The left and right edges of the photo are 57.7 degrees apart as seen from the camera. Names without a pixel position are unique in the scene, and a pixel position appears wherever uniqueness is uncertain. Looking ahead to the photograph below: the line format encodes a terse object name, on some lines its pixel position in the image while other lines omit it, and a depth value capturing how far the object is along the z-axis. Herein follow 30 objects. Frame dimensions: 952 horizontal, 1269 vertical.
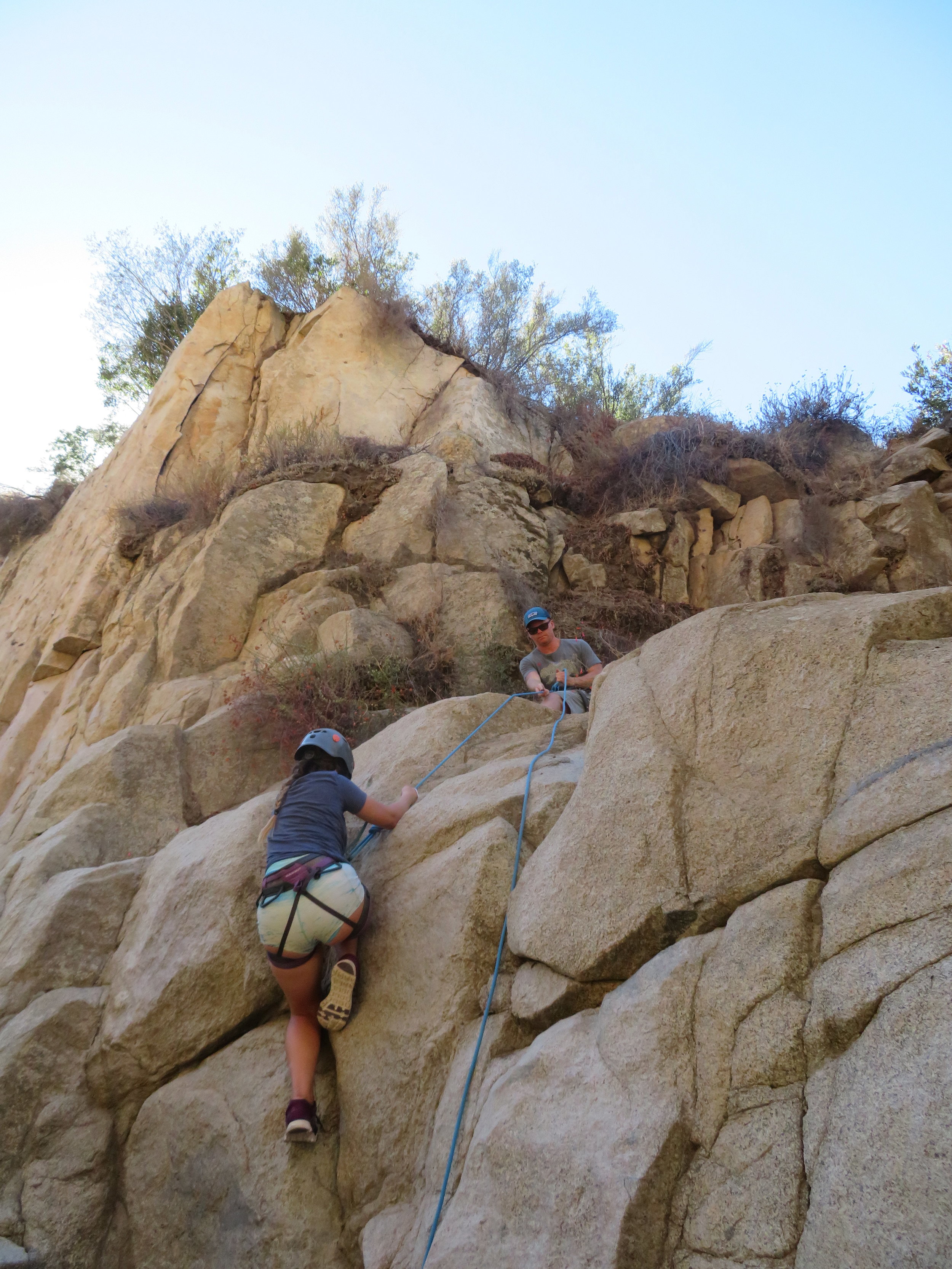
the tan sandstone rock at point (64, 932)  5.02
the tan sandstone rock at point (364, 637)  8.68
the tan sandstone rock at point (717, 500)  11.91
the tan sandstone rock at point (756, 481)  11.85
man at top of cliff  7.32
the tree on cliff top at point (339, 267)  16.72
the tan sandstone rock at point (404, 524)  10.75
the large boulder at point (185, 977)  4.62
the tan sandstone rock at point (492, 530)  10.86
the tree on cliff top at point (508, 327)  16.67
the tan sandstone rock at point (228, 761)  7.56
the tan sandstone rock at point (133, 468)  12.47
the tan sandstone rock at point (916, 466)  11.12
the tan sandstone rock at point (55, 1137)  4.17
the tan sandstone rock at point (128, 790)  7.03
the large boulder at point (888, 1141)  2.26
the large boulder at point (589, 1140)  2.84
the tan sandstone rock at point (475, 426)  12.92
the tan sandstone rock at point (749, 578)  10.75
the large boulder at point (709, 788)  3.65
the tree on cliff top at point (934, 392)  12.52
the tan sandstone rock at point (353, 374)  14.20
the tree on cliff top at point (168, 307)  17.86
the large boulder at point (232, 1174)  3.87
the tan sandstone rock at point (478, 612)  9.45
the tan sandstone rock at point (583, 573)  11.26
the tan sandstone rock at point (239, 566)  9.89
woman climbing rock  4.27
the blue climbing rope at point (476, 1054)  3.42
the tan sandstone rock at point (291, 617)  9.34
